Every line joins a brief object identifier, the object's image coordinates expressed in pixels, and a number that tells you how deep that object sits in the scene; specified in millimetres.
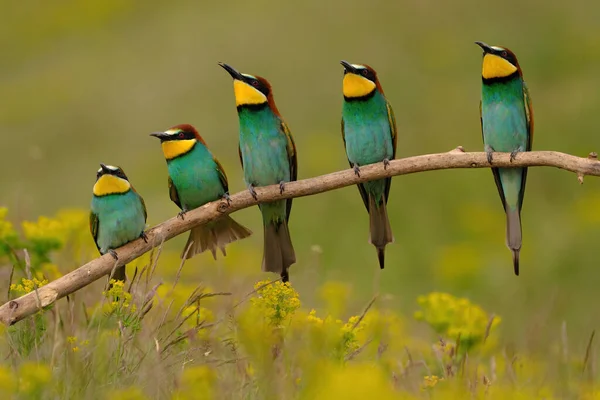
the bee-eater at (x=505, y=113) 7848
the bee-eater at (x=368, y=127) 8211
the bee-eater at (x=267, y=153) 8047
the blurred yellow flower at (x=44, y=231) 8469
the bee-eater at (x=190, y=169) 8250
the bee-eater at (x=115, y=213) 7594
